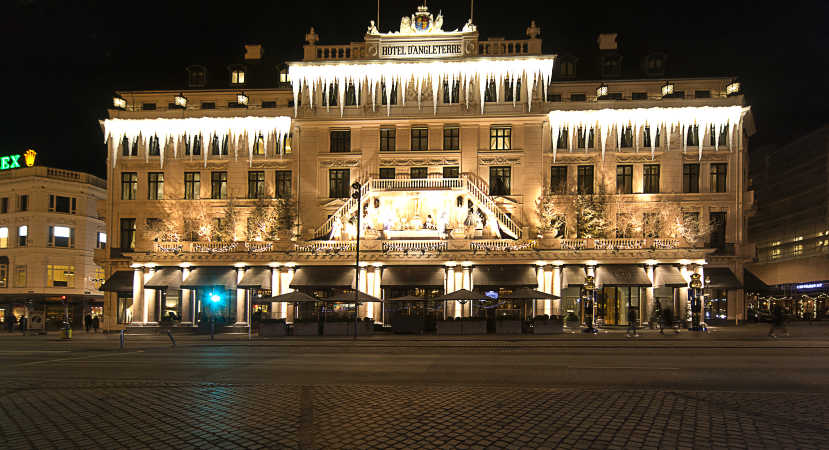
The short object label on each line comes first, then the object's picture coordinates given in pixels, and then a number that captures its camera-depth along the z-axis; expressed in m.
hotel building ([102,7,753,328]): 45.69
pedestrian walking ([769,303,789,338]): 32.69
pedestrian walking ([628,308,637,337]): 34.09
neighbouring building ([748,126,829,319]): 68.50
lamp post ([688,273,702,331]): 40.00
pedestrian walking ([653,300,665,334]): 44.48
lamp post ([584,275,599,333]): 38.75
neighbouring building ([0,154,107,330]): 59.25
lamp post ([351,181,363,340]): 38.22
